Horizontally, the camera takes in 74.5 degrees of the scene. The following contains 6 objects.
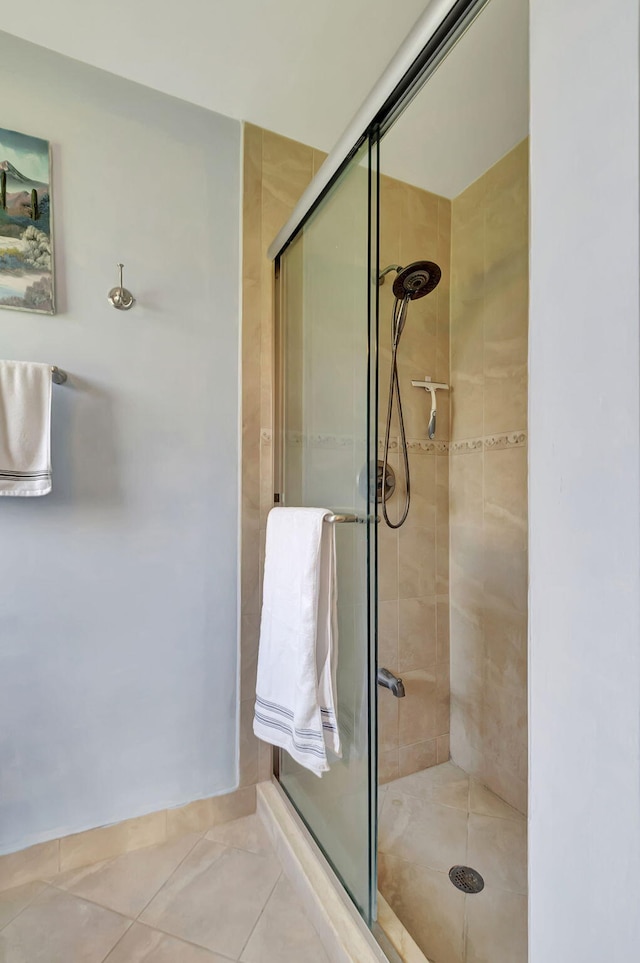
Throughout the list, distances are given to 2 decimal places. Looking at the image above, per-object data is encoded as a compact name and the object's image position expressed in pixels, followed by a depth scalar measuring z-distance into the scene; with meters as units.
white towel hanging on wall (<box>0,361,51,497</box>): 1.06
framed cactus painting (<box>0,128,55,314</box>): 1.12
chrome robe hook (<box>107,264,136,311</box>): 1.22
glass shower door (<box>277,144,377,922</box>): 0.94
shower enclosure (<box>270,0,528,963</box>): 0.98
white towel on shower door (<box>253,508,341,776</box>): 1.00
